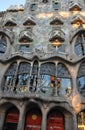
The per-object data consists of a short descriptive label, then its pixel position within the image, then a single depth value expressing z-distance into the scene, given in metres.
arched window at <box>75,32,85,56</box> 19.56
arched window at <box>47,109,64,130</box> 16.00
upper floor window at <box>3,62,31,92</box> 17.34
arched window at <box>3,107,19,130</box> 16.25
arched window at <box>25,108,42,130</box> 16.09
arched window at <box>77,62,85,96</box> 17.02
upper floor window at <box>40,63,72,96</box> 17.05
